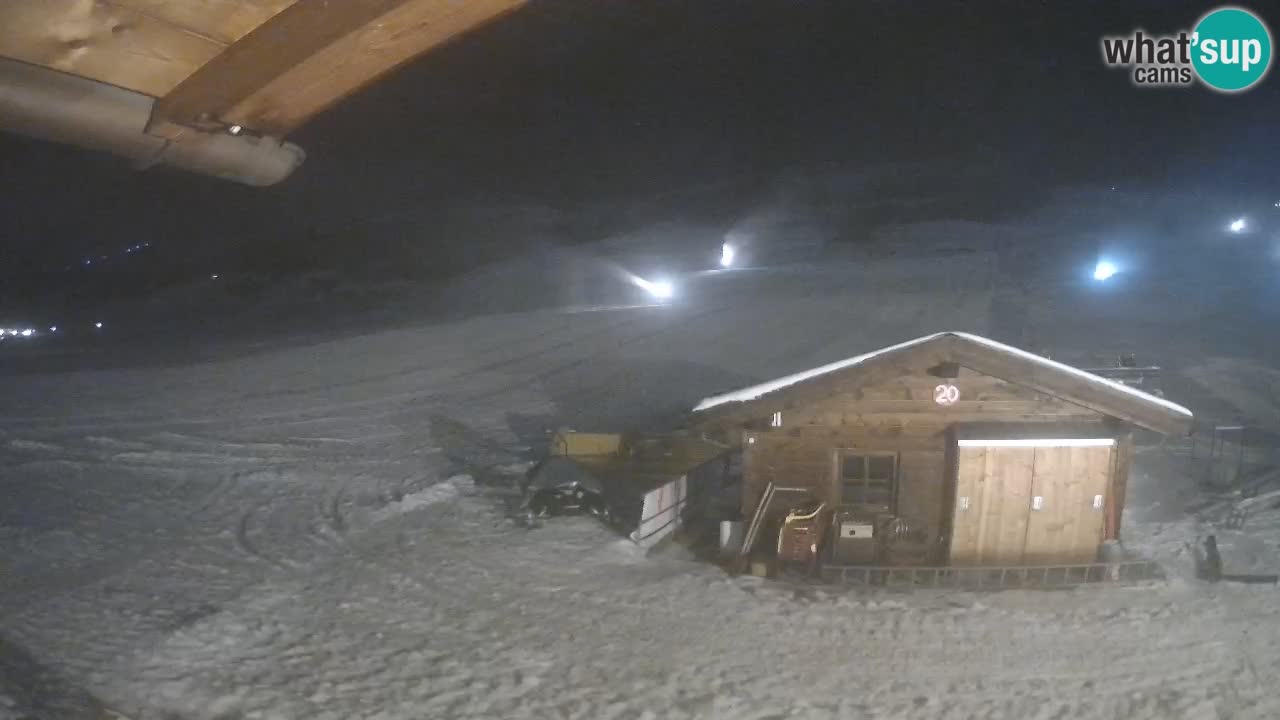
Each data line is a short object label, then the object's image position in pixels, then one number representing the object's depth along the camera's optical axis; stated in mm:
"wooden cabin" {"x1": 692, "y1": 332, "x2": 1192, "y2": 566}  10461
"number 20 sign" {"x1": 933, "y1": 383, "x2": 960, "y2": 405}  10773
